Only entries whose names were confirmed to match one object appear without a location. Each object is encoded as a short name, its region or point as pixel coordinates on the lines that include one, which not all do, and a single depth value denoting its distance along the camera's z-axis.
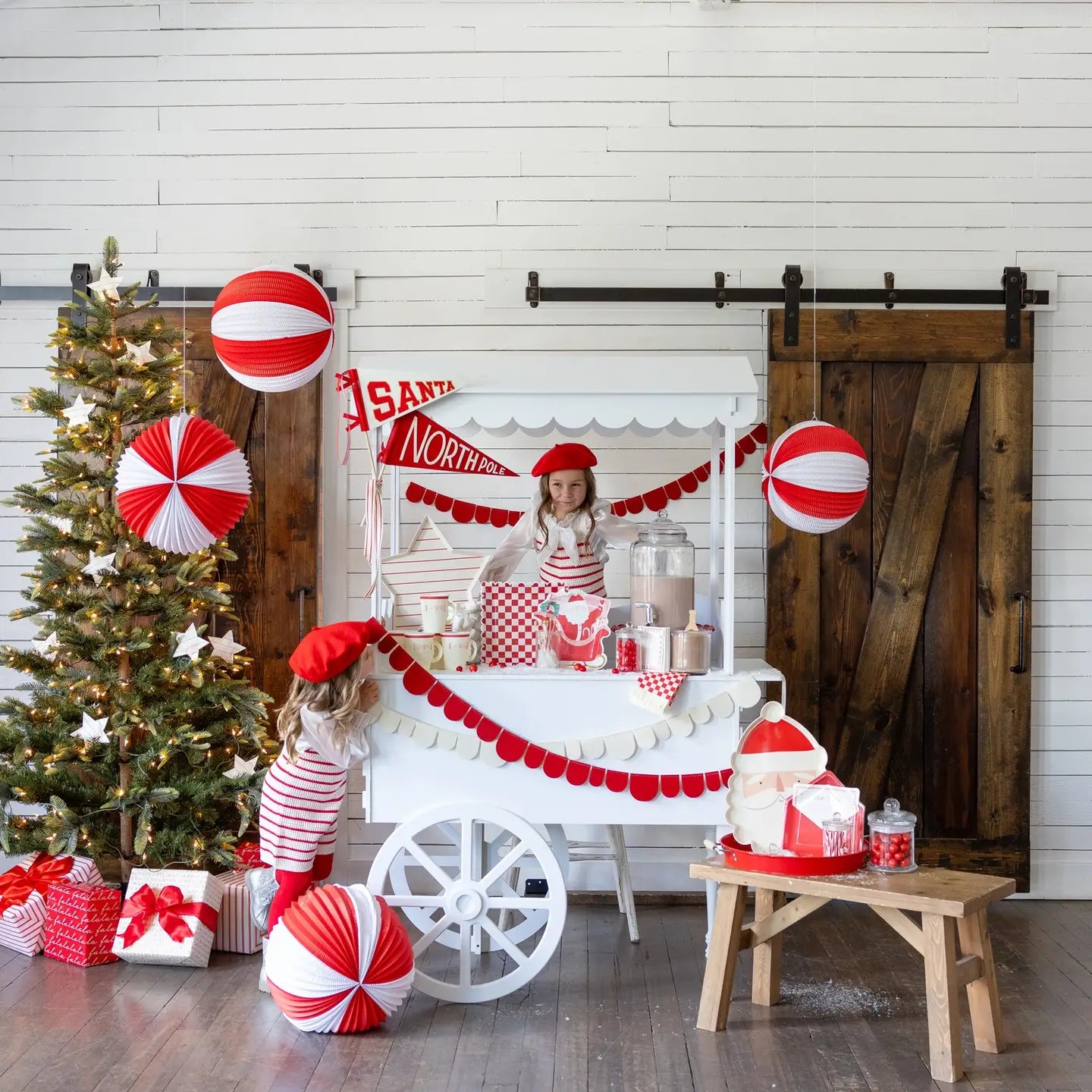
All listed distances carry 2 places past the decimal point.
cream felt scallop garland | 3.29
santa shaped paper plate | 3.06
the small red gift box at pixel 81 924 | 3.56
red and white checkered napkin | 3.25
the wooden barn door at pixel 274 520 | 4.47
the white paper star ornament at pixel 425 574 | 3.45
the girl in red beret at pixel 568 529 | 3.88
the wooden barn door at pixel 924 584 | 4.38
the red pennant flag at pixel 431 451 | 3.46
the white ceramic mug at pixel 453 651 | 3.36
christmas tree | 3.85
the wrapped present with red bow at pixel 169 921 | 3.53
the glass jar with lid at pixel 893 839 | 2.92
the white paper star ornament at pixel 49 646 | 3.91
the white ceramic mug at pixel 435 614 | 3.39
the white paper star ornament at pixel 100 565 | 3.84
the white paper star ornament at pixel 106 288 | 3.97
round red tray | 2.90
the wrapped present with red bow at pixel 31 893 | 3.65
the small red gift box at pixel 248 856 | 3.95
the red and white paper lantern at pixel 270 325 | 3.16
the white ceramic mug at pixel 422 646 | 3.34
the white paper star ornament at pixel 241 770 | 3.88
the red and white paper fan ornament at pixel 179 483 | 3.42
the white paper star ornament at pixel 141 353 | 4.02
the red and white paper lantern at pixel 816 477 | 3.63
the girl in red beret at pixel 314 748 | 3.15
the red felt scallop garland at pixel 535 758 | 3.28
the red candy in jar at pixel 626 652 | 3.40
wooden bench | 2.71
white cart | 3.27
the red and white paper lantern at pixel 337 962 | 2.94
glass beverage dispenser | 3.49
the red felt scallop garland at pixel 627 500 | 4.22
